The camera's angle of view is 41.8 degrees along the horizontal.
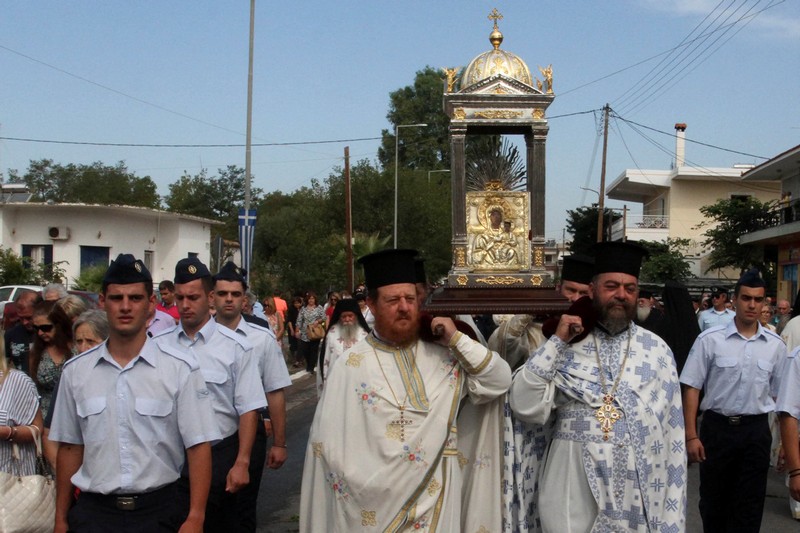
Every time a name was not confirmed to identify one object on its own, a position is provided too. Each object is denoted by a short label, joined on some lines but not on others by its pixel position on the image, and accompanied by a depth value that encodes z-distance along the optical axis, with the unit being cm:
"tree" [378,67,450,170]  6281
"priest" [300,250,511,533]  493
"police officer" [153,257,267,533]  614
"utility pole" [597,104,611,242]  3691
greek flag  1892
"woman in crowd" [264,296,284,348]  1868
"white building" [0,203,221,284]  3556
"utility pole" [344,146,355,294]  3431
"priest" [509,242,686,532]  498
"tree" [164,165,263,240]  8731
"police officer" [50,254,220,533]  428
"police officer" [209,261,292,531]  661
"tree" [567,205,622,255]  4699
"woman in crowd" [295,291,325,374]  2091
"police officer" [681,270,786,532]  685
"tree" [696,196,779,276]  3575
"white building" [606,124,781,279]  4819
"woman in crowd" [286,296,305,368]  2448
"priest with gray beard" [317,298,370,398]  906
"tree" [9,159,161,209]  7538
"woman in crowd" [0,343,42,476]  553
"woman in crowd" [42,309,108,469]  615
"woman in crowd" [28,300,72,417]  659
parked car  2443
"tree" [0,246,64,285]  2789
